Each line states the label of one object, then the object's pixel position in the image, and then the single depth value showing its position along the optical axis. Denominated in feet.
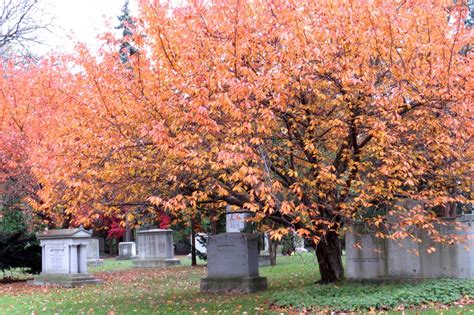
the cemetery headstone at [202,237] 83.52
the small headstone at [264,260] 73.15
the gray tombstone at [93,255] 96.77
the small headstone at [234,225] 68.33
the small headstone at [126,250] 112.06
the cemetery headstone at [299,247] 86.32
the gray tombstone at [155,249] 84.23
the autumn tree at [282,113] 28.27
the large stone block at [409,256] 35.53
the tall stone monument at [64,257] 58.13
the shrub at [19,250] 63.16
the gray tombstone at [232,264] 44.88
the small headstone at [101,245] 153.11
